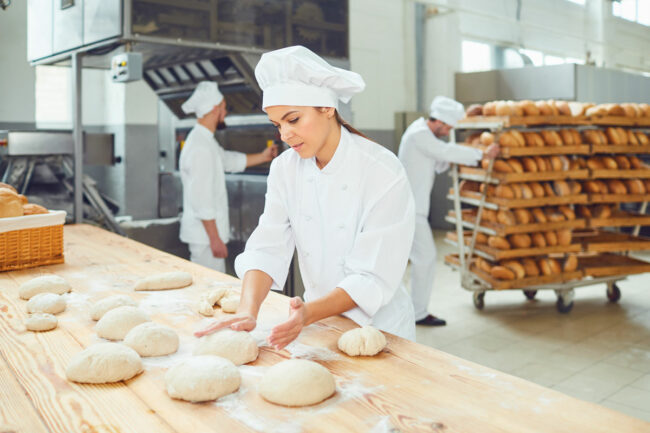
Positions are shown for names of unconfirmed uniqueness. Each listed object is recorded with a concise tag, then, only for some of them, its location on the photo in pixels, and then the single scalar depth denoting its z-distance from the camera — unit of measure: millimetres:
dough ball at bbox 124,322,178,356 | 1208
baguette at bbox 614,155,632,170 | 4441
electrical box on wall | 2779
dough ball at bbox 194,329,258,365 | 1176
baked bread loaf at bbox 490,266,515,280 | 4082
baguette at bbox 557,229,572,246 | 4242
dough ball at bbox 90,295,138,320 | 1463
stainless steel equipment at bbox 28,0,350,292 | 2766
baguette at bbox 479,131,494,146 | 4129
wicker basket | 2012
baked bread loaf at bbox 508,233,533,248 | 4125
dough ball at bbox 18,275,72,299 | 1654
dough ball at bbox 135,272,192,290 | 1740
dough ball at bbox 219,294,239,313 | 1533
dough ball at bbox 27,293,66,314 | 1493
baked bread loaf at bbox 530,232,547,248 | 4172
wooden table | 905
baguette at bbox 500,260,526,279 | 4094
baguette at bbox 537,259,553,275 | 4223
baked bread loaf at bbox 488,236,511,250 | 4082
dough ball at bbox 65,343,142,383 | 1067
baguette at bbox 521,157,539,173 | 4066
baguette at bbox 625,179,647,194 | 4449
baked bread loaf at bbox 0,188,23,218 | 2021
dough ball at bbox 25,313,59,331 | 1369
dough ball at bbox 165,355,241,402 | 990
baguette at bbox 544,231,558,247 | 4225
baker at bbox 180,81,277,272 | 3391
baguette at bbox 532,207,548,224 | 4129
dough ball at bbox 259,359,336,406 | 975
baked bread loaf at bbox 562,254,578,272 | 4281
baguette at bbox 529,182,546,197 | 4090
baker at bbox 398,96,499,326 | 4113
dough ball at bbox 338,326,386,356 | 1198
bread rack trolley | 4148
